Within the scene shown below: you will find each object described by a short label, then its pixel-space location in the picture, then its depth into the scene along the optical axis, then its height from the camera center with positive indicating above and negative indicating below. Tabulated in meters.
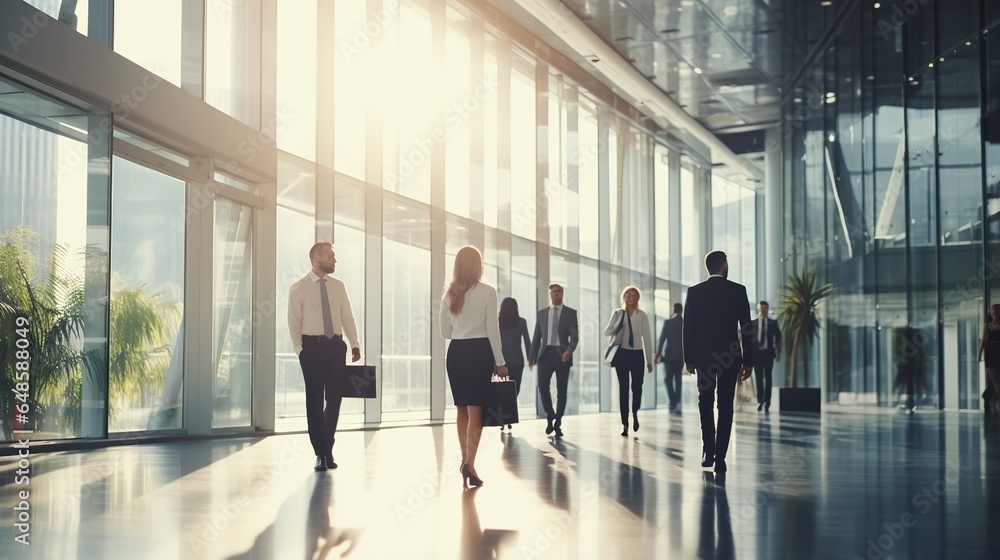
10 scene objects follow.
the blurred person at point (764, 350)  16.92 -0.36
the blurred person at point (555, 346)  10.26 -0.19
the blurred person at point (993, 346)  12.98 -0.22
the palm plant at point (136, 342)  8.81 -0.14
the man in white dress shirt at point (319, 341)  6.84 -0.09
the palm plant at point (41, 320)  7.29 +0.05
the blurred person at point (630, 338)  10.31 -0.10
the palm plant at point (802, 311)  19.55 +0.36
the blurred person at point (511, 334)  10.75 -0.06
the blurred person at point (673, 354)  16.06 -0.43
